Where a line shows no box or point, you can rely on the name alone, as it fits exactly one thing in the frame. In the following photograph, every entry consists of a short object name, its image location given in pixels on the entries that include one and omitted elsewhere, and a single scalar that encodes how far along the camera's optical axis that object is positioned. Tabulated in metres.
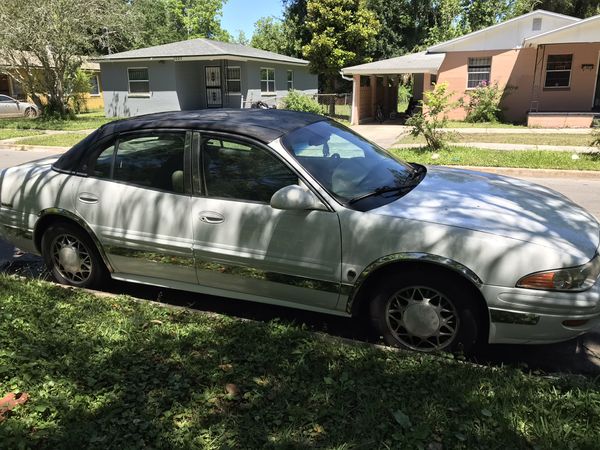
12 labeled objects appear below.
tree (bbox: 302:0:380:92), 27.11
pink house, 20.81
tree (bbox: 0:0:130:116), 20.69
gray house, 25.16
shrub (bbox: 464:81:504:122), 21.45
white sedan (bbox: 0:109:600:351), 3.13
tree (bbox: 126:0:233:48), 48.66
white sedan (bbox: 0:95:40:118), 28.38
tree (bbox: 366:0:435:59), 36.62
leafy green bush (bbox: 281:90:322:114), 21.84
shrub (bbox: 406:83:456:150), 12.53
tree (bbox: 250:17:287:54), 42.78
